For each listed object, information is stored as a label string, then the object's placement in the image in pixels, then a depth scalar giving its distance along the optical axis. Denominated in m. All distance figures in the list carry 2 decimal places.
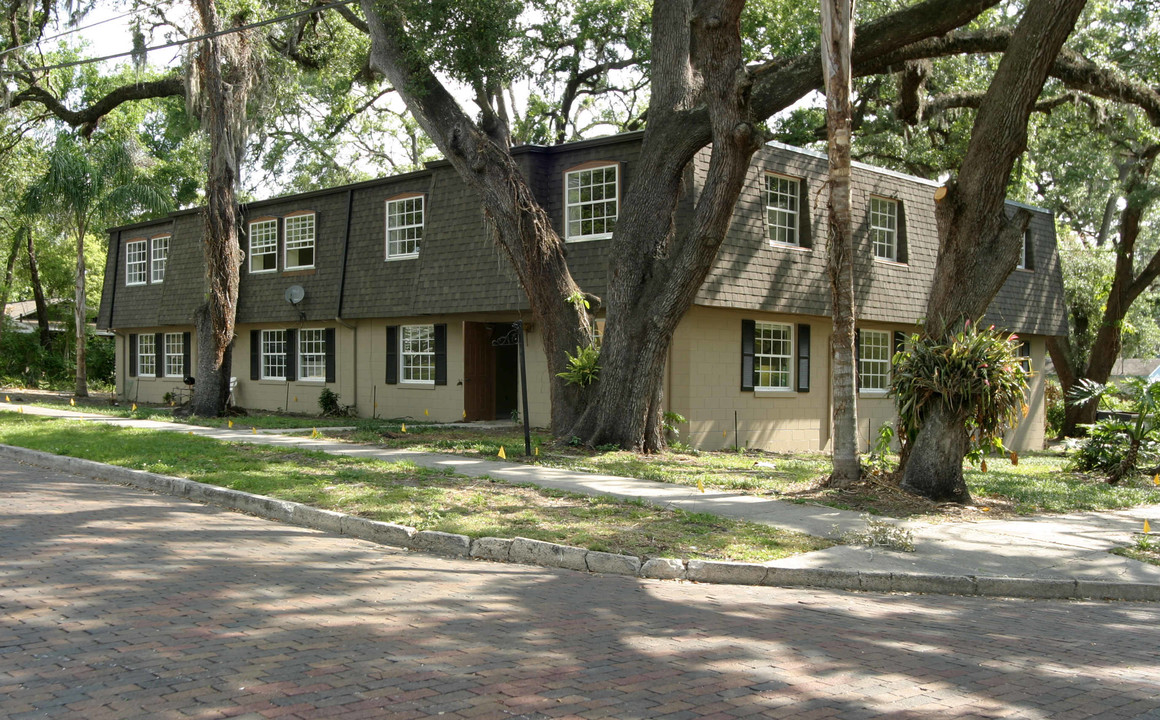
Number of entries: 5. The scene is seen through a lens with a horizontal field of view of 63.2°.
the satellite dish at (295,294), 24.67
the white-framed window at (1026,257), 26.20
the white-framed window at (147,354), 31.31
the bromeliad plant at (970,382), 11.43
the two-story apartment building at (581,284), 19.25
